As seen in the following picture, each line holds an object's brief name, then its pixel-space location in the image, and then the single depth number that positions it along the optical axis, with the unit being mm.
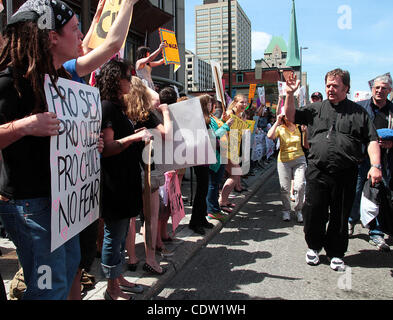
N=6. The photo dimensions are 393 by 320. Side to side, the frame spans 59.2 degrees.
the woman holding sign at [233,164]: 6031
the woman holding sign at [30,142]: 1513
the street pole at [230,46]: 11684
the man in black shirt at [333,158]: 3625
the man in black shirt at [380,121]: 4199
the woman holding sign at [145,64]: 4523
